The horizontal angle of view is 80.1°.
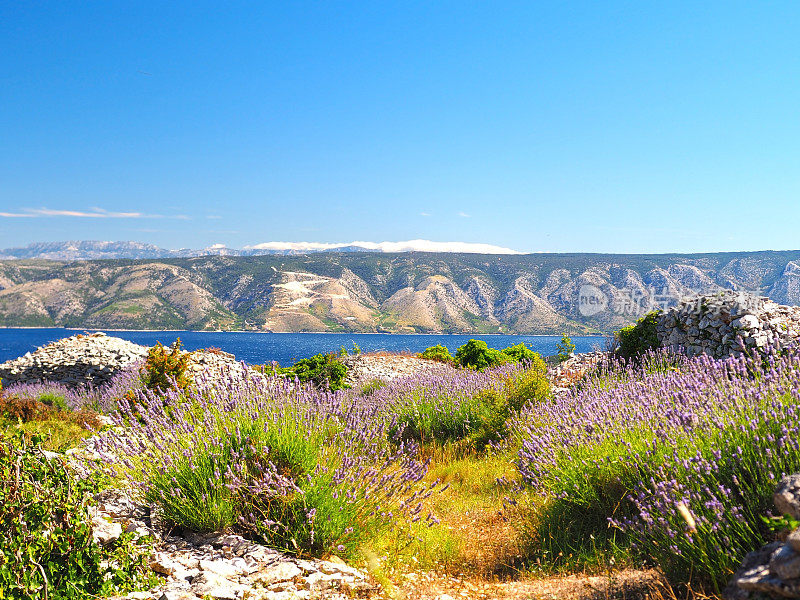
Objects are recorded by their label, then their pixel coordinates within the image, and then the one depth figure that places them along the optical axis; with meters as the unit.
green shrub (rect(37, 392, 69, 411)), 11.30
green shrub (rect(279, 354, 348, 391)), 13.73
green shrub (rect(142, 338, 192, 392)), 8.71
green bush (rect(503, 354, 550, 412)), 7.45
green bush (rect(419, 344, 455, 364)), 20.81
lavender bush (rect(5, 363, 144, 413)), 11.18
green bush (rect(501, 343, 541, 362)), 15.80
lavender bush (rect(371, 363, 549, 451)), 7.30
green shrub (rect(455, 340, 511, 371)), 15.94
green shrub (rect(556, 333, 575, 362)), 17.17
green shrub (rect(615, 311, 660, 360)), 11.23
